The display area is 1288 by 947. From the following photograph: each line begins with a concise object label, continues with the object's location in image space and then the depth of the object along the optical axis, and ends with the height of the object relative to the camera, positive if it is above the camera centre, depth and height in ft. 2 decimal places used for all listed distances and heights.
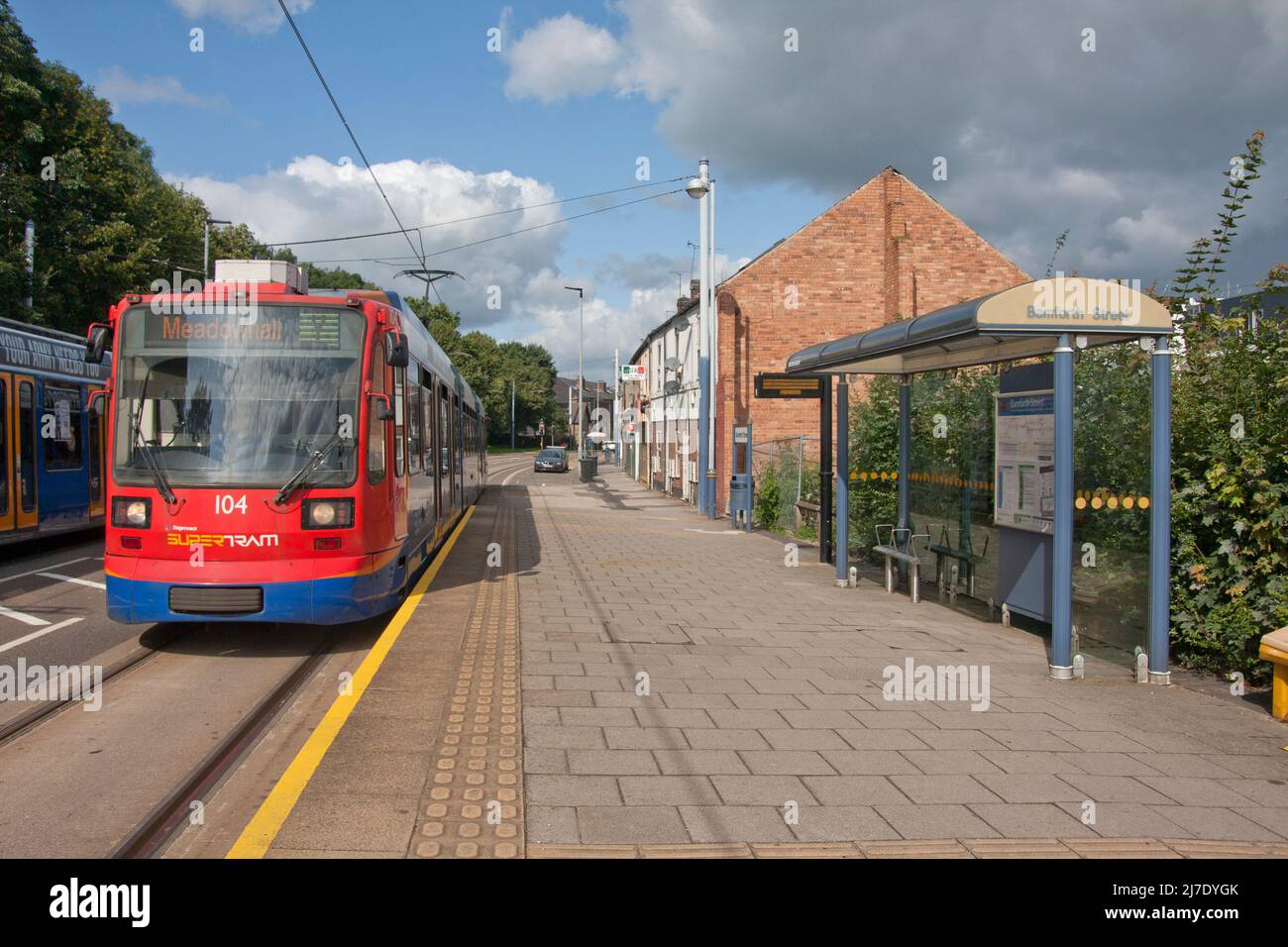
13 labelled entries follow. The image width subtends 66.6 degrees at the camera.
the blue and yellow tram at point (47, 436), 43.91 +0.28
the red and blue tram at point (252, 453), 23.66 -0.28
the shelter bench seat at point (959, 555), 35.12 -4.21
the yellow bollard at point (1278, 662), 20.52 -4.68
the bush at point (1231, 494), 22.82 -1.33
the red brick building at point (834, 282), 88.79 +14.38
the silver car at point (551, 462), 190.29 -4.10
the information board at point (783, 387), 55.26 +3.00
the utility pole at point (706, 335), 76.23 +8.51
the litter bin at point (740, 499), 67.44 -4.19
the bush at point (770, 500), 69.73 -4.34
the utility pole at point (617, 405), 219.16 +9.09
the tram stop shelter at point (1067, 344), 23.58 +2.41
